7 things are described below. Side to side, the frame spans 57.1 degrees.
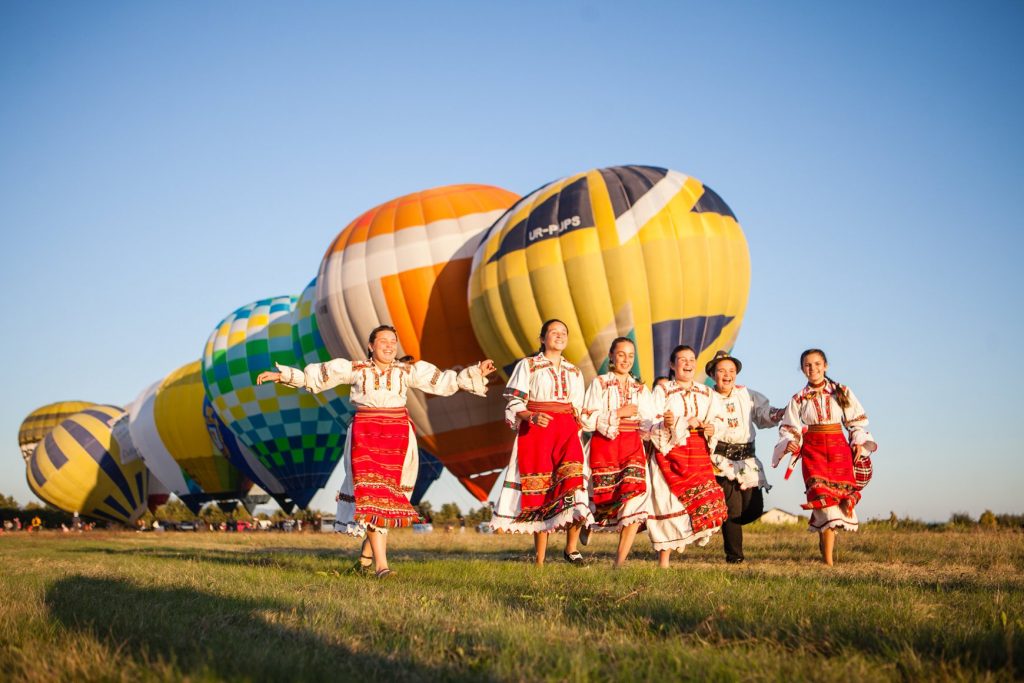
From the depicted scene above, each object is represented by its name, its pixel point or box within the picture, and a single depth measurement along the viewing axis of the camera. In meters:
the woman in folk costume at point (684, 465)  8.16
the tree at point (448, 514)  48.42
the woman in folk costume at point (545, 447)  8.05
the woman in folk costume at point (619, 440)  8.27
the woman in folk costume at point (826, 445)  8.38
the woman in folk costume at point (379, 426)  7.42
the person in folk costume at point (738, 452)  9.04
